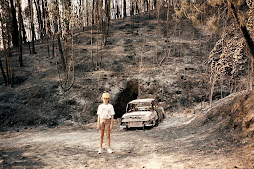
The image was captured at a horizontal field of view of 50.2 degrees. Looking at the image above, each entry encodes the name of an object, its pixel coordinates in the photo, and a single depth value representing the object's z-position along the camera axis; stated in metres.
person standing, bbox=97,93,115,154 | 7.83
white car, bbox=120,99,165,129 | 12.80
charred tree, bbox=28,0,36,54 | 28.62
